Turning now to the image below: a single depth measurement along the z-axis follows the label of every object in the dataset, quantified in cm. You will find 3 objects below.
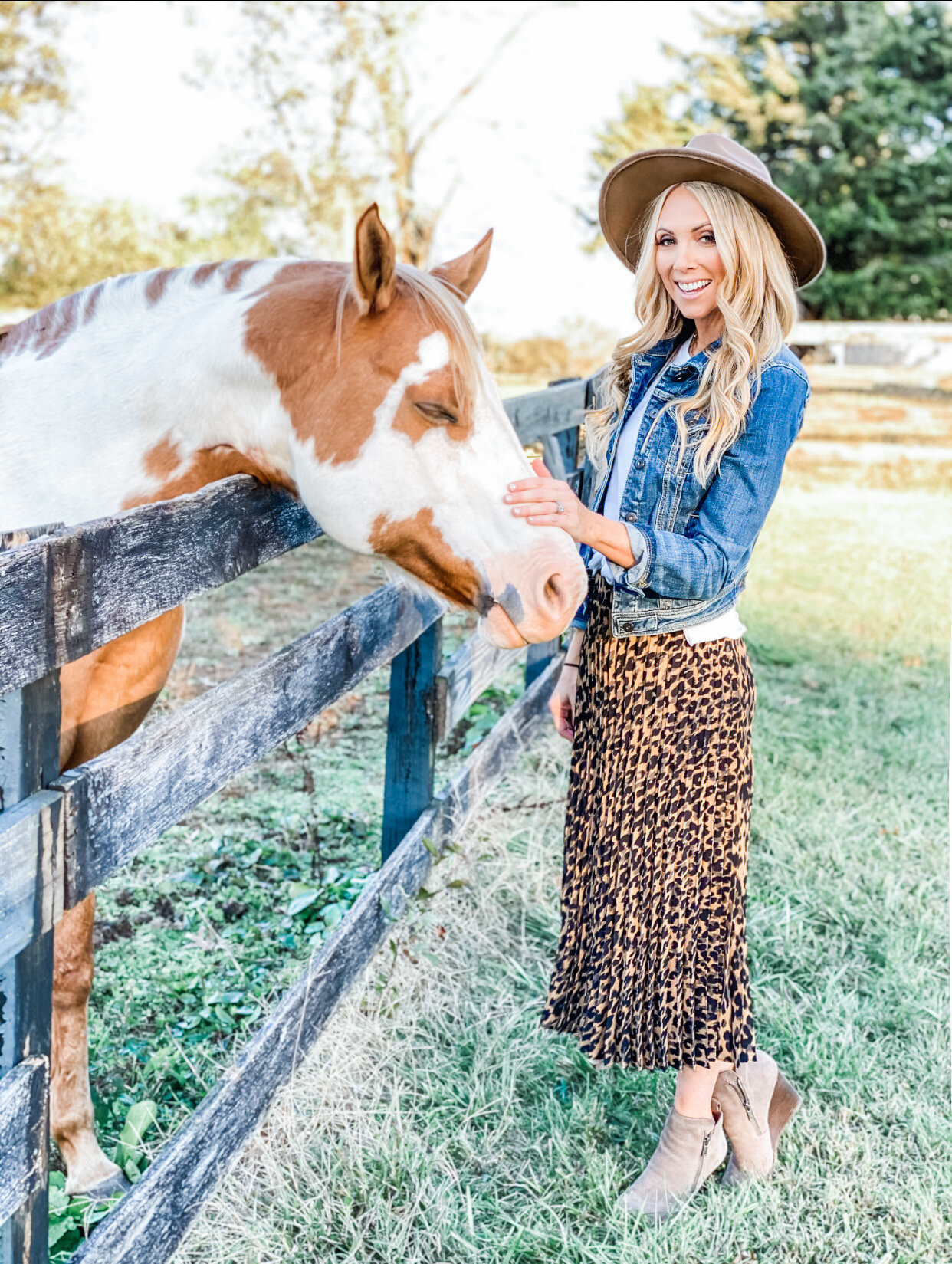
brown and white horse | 175
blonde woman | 183
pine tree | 1869
